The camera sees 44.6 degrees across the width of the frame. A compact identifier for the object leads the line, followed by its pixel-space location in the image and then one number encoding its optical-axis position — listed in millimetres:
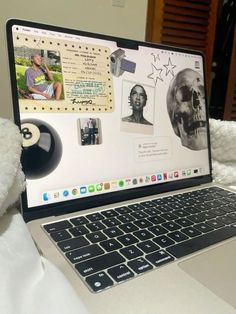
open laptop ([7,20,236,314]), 309
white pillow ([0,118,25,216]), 308
